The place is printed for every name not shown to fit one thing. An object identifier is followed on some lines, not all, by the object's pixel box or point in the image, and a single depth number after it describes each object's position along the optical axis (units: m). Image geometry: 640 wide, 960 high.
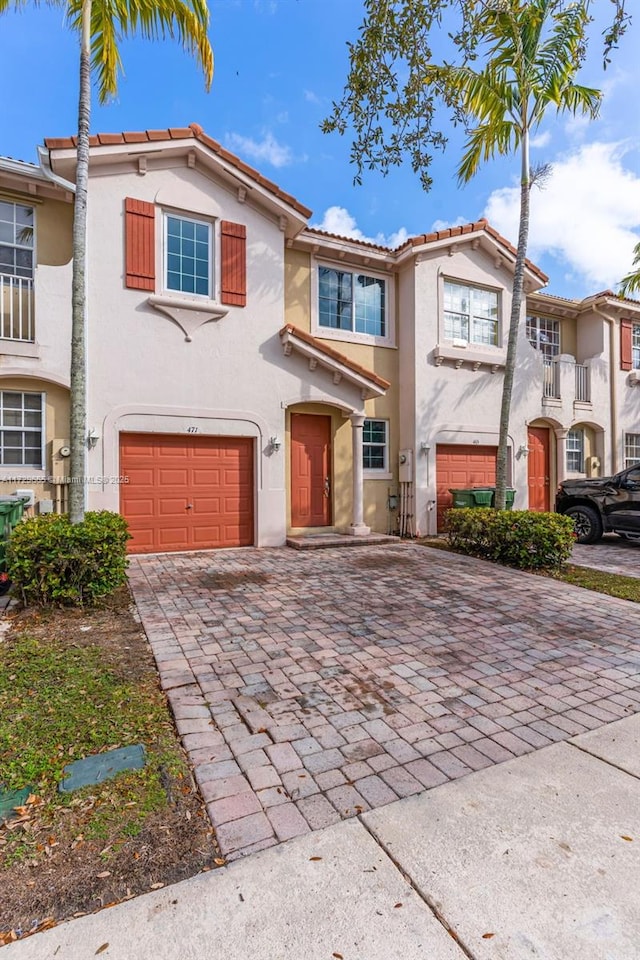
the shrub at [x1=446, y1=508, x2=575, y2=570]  8.19
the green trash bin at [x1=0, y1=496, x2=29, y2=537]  6.38
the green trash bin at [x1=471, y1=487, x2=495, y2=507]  11.08
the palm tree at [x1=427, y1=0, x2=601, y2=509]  8.62
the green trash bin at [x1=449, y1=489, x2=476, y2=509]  11.12
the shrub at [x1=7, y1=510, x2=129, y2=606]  5.49
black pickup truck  10.16
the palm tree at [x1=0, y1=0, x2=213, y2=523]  6.27
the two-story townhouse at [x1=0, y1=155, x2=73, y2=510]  8.37
